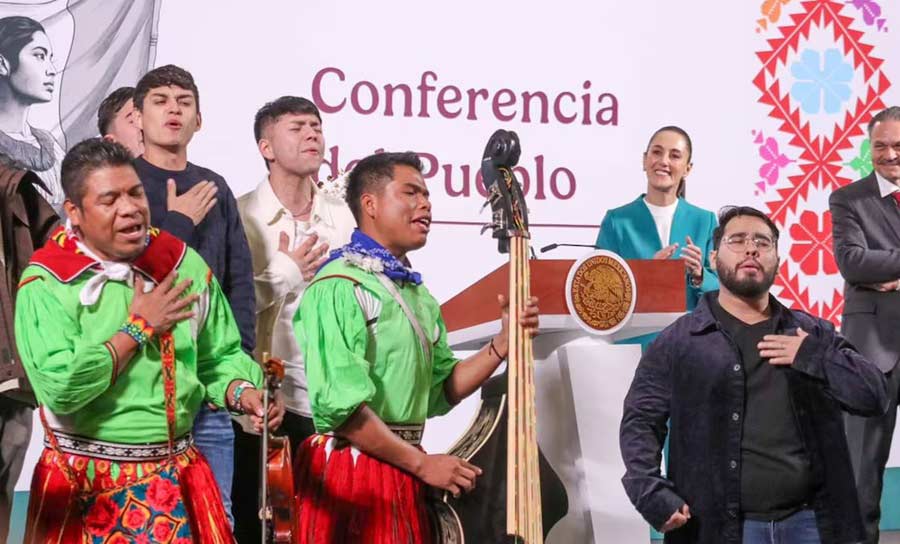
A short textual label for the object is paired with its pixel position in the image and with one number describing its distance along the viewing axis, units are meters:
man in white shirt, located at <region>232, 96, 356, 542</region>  4.48
